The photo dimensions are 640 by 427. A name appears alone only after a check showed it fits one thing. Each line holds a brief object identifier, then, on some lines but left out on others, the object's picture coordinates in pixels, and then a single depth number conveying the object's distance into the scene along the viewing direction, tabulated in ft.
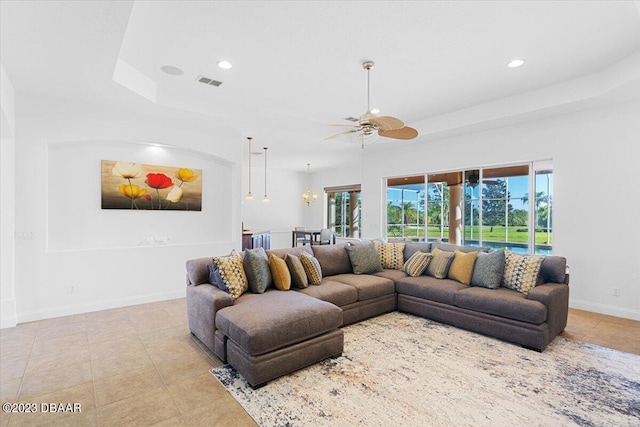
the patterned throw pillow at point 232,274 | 10.52
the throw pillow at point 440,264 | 14.14
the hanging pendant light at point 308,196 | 36.28
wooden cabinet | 24.32
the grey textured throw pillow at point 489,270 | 12.32
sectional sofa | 8.50
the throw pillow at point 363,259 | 15.25
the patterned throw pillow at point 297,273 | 12.38
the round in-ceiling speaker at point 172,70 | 11.80
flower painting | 15.35
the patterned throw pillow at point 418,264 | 14.79
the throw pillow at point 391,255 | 16.37
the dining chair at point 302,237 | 34.32
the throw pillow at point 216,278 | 10.57
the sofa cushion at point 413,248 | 16.07
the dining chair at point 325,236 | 31.17
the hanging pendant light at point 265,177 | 29.57
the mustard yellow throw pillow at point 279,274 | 11.80
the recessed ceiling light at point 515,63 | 11.60
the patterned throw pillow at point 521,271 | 11.56
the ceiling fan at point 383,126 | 10.77
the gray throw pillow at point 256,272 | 11.18
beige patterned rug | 6.97
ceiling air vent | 12.74
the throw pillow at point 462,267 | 13.21
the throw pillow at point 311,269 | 13.00
